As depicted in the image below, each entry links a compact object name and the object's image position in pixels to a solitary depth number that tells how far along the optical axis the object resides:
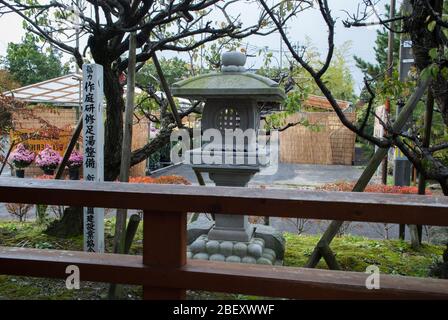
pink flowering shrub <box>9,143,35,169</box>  8.54
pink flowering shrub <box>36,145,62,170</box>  8.05
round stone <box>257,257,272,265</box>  4.06
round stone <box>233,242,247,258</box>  4.21
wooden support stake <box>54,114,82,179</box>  4.35
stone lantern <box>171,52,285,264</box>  4.07
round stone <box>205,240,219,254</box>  4.27
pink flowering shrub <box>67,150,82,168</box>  7.00
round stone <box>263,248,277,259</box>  4.37
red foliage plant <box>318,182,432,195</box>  6.25
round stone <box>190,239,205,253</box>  4.30
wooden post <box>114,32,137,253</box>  3.19
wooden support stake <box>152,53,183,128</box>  4.63
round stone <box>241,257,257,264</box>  4.12
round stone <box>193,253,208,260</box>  4.24
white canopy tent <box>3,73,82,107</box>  11.08
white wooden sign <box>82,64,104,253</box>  3.59
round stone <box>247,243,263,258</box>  4.15
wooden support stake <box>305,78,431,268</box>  3.49
